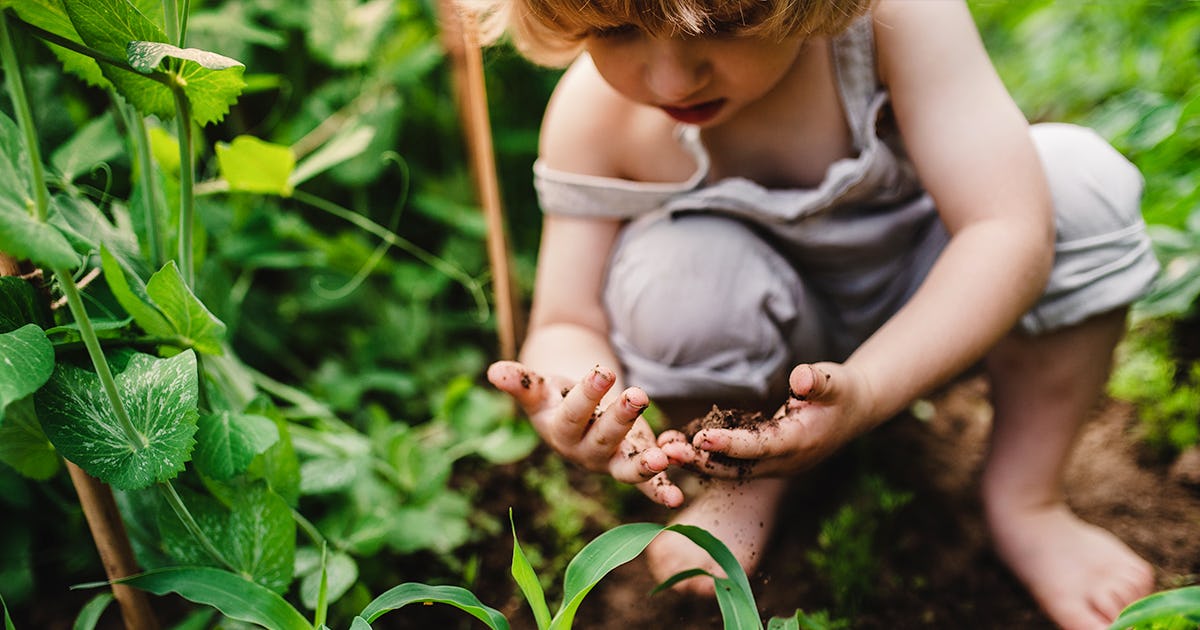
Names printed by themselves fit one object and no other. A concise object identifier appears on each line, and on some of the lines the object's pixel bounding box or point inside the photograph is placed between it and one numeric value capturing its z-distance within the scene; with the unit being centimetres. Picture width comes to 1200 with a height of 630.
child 83
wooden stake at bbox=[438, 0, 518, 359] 132
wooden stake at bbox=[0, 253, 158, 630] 80
